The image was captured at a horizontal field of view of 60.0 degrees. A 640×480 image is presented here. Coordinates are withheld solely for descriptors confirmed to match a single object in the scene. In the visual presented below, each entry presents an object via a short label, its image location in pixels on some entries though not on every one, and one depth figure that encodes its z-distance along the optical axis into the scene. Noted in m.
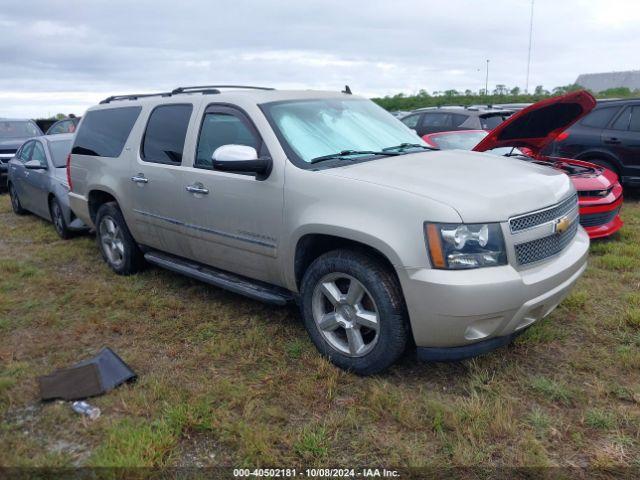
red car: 4.96
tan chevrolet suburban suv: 3.01
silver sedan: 7.31
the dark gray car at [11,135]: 11.91
